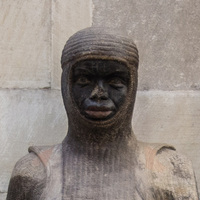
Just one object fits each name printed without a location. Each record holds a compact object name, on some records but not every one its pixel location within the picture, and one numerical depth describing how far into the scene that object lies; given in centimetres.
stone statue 311
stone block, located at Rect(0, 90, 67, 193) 412
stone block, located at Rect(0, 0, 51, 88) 416
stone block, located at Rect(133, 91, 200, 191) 413
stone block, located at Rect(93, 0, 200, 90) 425
